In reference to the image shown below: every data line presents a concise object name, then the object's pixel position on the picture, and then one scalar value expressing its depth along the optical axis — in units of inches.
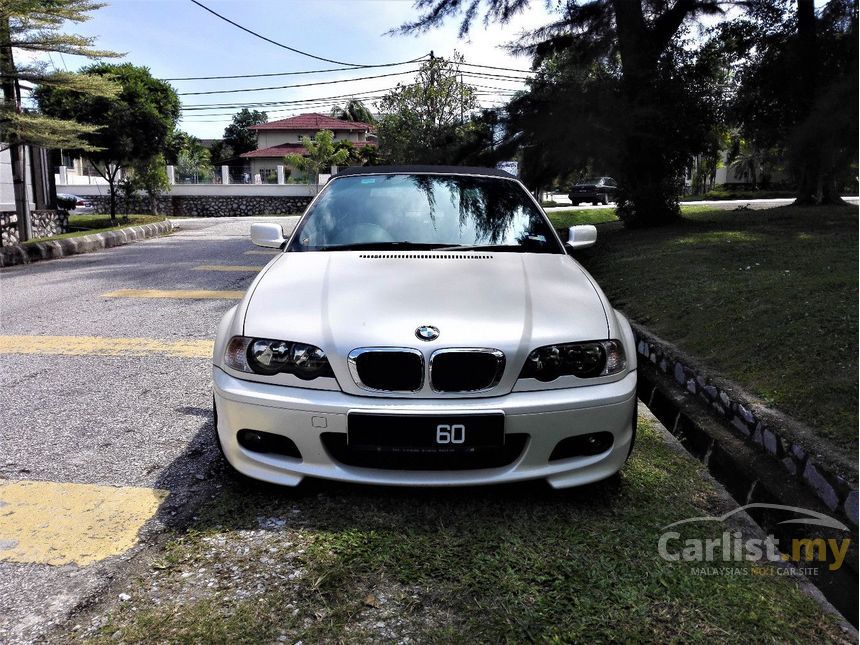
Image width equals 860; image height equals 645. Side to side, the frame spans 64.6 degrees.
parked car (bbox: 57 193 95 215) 1119.2
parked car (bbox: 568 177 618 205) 1099.9
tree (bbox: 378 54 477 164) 941.2
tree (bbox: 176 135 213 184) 1516.0
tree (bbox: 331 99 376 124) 2083.3
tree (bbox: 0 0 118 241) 458.9
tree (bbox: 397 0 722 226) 378.7
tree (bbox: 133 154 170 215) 865.0
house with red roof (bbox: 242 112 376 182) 2073.1
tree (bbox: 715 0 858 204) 212.1
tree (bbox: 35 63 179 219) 724.0
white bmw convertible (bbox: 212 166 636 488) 99.2
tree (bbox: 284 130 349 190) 1540.4
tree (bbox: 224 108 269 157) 2743.6
